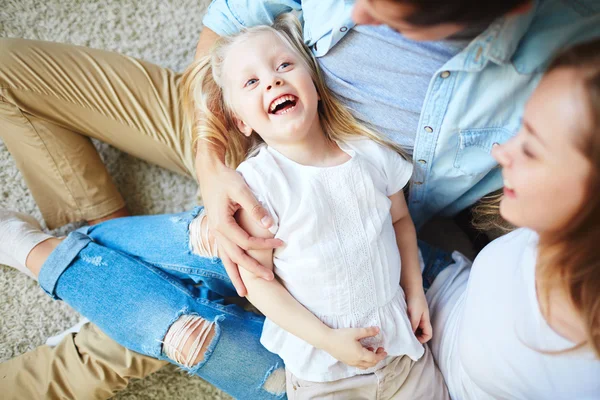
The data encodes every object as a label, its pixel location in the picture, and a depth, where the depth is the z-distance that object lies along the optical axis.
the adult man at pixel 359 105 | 0.63
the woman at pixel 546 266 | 0.50
